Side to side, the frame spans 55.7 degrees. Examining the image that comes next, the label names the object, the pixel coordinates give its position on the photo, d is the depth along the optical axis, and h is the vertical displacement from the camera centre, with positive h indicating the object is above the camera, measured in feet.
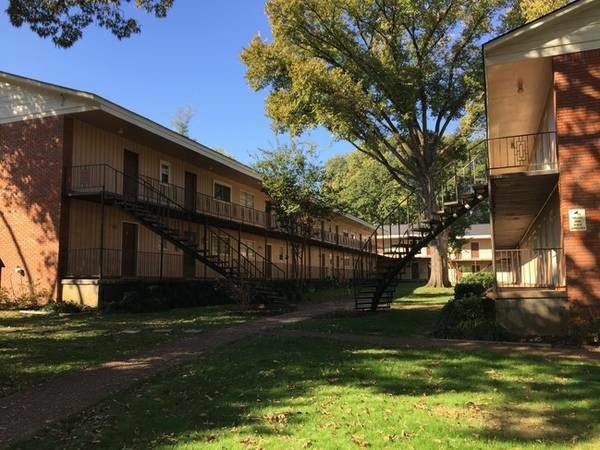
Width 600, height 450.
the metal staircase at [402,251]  51.65 +3.07
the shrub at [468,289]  55.66 -0.90
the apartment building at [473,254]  207.71 +9.77
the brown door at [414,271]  219.65 +3.88
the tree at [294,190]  85.87 +13.87
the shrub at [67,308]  60.90 -2.73
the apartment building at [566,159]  39.63 +8.72
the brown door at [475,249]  210.18 +11.71
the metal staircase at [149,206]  63.82 +9.57
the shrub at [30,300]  64.08 -1.96
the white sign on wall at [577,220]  39.75 +4.20
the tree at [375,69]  81.71 +32.62
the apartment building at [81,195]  64.85 +10.46
